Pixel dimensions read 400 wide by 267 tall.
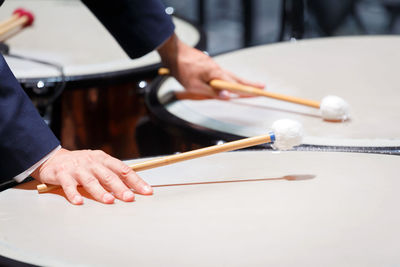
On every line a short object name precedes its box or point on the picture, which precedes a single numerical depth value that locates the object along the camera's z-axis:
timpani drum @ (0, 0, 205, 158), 3.60
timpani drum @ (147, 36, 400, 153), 3.30
